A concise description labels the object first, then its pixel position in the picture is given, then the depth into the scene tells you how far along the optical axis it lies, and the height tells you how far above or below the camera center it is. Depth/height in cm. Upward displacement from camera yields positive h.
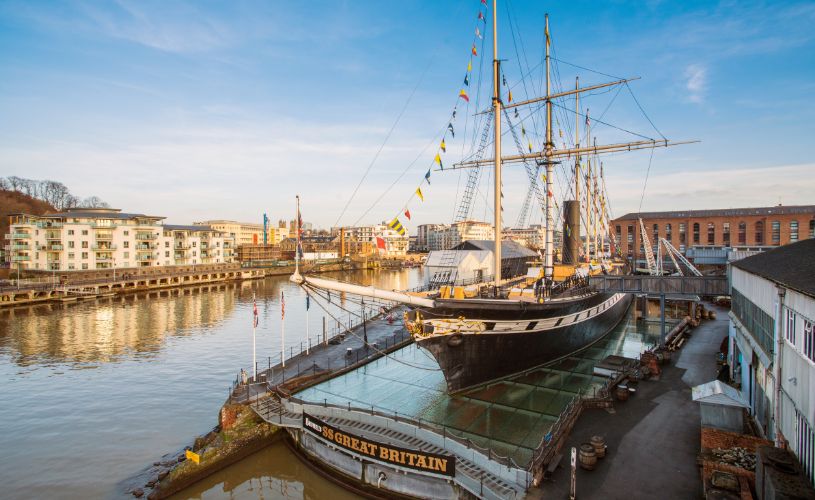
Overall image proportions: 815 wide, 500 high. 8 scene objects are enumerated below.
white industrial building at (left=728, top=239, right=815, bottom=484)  827 -256
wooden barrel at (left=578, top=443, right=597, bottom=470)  1112 -585
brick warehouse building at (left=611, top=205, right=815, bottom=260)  6419 +275
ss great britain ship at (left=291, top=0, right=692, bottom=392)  1719 -315
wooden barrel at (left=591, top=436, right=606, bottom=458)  1159 -576
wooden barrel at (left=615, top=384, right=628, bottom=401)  1596 -583
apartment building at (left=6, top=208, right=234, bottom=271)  6550 +56
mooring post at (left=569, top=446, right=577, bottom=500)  967 -574
